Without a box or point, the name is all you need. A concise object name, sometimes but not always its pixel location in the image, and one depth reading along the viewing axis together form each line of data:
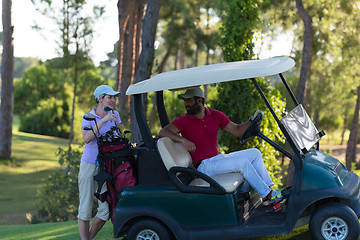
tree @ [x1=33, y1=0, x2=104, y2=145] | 31.37
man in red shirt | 8.16
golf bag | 8.35
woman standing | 8.74
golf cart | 7.57
